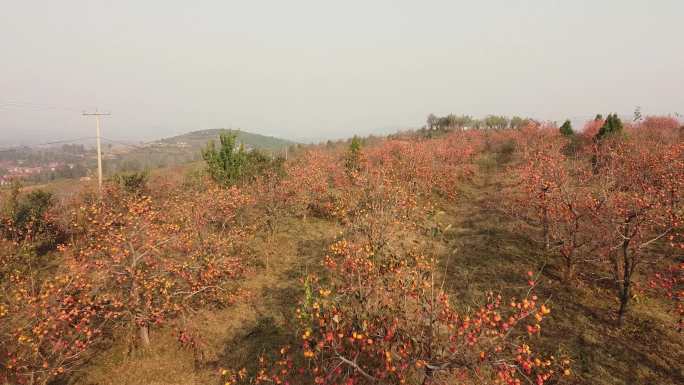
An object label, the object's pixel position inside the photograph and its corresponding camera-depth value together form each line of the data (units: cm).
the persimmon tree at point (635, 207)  1027
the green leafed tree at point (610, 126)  3292
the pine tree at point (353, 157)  3303
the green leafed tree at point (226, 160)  2516
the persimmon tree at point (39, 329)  809
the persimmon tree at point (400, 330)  572
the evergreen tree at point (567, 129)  4394
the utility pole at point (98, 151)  2597
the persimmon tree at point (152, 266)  1041
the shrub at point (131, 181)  2500
